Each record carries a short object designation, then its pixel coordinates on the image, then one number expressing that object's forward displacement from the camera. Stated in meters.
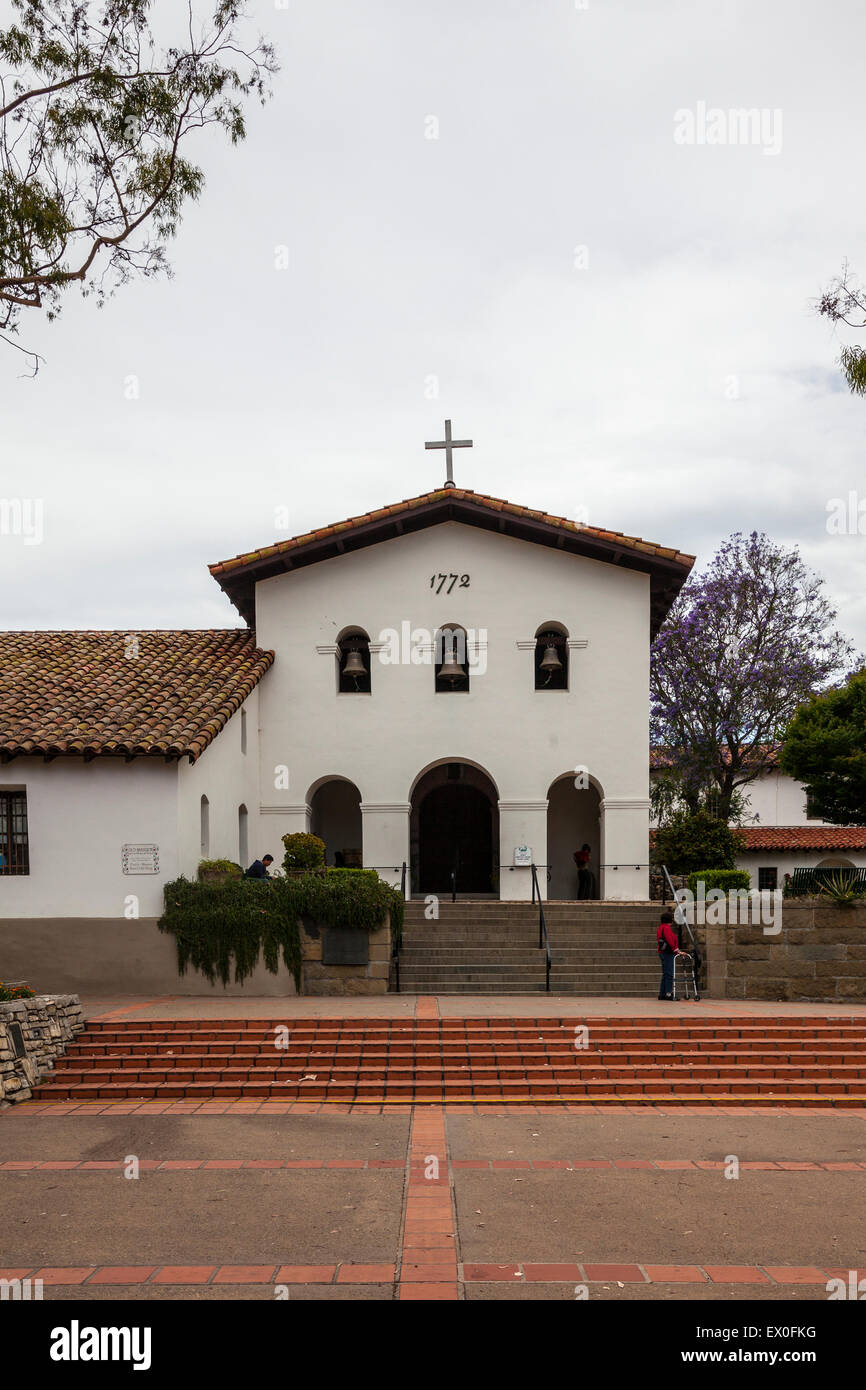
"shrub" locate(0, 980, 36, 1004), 12.49
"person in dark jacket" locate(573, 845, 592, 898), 21.55
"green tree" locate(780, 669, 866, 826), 27.75
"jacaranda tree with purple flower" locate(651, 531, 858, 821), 32.06
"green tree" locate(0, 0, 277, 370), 11.65
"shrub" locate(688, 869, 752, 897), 18.42
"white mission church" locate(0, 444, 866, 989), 20.69
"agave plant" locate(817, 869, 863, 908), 17.03
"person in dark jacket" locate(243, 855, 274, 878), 18.03
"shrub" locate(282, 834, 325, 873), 18.62
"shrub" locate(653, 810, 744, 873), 20.86
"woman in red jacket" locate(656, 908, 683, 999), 15.67
